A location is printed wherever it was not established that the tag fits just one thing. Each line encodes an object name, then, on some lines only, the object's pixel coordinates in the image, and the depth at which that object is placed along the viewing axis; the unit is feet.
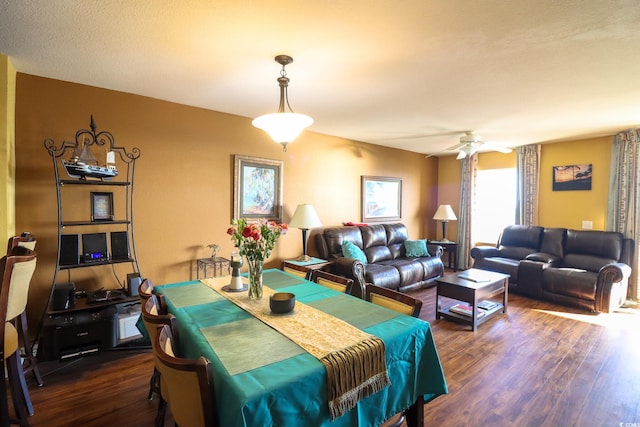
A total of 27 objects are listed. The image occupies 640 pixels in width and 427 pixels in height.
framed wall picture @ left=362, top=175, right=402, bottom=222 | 17.92
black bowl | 5.77
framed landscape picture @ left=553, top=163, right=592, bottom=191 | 16.07
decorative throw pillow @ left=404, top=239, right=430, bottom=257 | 16.84
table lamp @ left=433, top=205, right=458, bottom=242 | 19.77
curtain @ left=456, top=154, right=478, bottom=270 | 20.33
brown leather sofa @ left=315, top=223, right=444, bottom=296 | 13.23
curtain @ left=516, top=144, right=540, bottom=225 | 17.60
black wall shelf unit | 8.28
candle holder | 7.19
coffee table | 11.07
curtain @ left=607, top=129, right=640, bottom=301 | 14.19
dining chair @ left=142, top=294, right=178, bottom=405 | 4.74
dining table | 3.60
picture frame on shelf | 9.29
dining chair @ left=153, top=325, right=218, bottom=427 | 3.54
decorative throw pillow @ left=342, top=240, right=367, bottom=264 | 14.25
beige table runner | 4.10
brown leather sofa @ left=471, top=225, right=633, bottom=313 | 12.71
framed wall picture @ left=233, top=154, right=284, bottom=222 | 12.58
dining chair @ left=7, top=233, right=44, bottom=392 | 6.88
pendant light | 7.00
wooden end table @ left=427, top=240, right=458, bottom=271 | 19.84
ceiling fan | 14.32
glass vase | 6.56
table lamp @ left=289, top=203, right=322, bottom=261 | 13.17
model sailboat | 8.27
